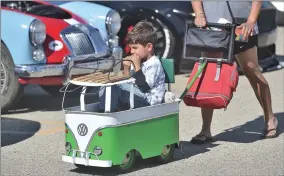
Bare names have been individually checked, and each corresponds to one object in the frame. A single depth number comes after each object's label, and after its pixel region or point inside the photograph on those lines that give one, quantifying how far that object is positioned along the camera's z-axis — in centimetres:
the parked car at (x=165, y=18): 2103
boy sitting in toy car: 1143
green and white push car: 1057
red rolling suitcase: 1229
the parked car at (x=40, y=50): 1560
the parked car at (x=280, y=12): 3139
